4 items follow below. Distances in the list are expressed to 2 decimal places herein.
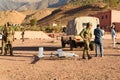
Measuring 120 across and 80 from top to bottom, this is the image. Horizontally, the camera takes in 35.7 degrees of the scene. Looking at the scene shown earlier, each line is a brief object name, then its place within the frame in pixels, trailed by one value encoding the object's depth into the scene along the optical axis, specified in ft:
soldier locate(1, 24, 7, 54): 32.97
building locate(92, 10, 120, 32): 107.20
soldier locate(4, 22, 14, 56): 32.74
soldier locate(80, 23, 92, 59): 28.19
